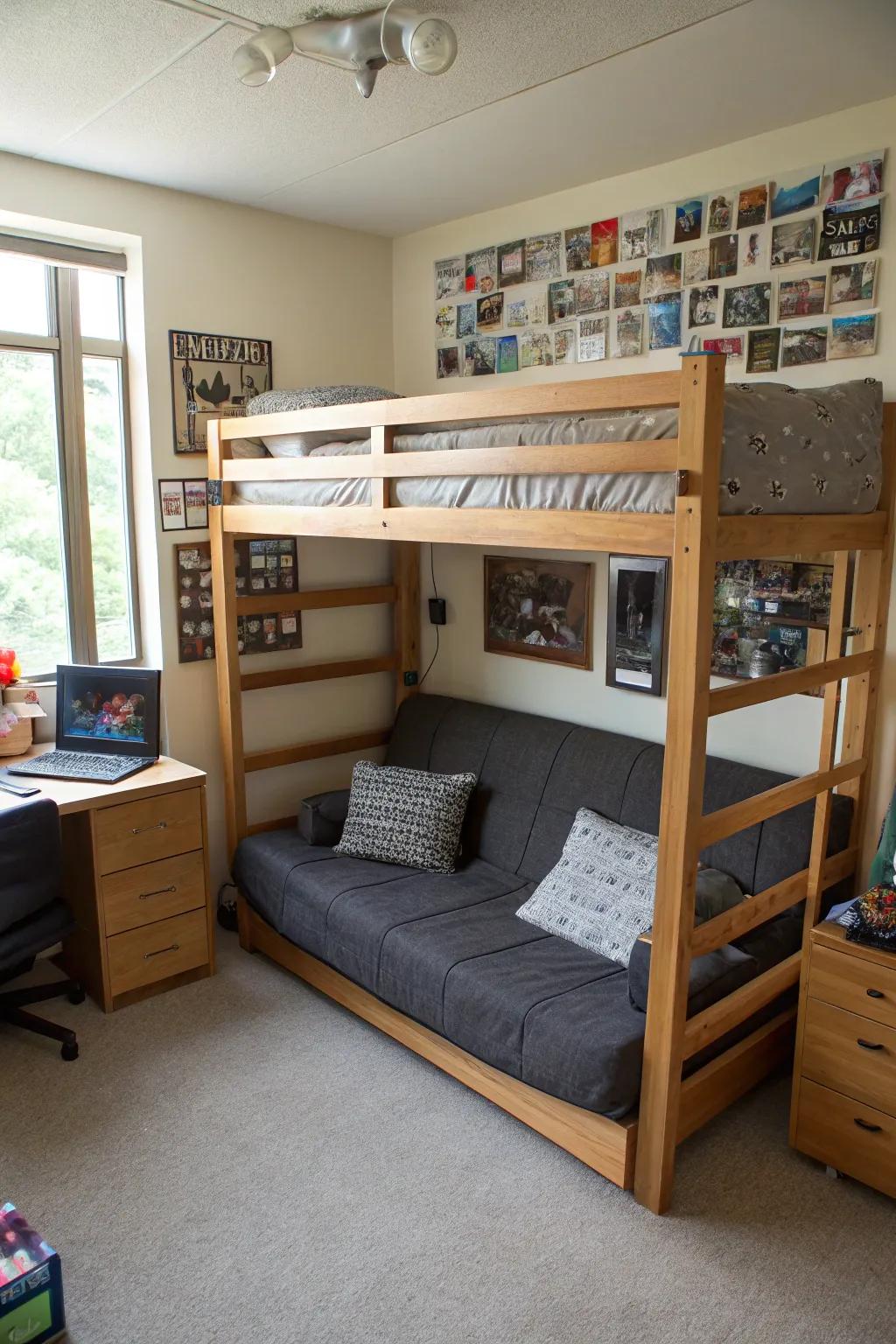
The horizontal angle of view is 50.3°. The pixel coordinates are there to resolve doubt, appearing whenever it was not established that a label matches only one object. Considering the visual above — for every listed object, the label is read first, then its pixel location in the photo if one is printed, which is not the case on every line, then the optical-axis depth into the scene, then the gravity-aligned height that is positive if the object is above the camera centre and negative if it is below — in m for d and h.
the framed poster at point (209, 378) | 3.37 +0.50
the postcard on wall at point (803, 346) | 2.61 +0.49
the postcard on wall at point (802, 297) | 2.60 +0.62
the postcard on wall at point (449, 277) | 3.60 +0.92
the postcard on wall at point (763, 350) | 2.71 +0.49
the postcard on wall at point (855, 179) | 2.44 +0.89
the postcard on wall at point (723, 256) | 2.77 +0.77
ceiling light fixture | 1.91 +1.00
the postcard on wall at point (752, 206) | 2.68 +0.89
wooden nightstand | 2.14 -1.23
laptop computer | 3.19 -0.66
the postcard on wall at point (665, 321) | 2.92 +0.62
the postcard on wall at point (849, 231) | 2.47 +0.76
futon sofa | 2.31 -1.17
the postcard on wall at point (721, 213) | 2.76 +0.89
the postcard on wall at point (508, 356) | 3.42 +0.59
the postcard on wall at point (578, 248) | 3.15 +0.90
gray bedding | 1.97 +0.15
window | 3.21 +0.18
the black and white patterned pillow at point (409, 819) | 3.27 -1.03
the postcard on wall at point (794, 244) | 2.60 +0.77
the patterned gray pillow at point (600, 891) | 2.69 -1.07
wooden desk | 2.93 -1.15
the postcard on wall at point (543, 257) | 3.25 +0.90
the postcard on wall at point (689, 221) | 2.84 +0.90
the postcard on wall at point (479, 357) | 3.51 +0.61
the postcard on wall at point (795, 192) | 2.57 +0.90
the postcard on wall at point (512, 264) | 3.36 +0.90
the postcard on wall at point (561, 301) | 3.21 +0.74
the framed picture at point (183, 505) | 3.38 +0.04
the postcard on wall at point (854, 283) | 2.49 +0.63
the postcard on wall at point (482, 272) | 3.46 +0.91
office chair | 2.53 -1.01
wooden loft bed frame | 1.93 -0.33
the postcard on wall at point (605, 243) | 3.06 +0.89
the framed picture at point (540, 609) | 3.33 -0.32
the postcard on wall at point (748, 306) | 2.71 +0.62
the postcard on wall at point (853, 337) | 2.51 +0.50
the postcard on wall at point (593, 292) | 3.11 +0.75
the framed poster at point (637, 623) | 3.04 -0.32
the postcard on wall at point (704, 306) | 2.83 +0.64
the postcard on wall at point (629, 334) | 3.03 +0.60
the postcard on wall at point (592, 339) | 3.13 +0.60
